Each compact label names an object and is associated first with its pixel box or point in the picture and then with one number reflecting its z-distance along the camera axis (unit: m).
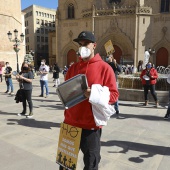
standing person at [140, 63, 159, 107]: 8.11
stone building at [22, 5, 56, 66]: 56.97
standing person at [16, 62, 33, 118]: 6.59
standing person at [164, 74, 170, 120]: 6.56
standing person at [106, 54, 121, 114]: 7.15
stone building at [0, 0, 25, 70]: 26.30
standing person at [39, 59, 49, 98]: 10.57
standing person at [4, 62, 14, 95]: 11.54
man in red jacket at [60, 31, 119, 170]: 2.45
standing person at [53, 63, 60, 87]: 13.54
